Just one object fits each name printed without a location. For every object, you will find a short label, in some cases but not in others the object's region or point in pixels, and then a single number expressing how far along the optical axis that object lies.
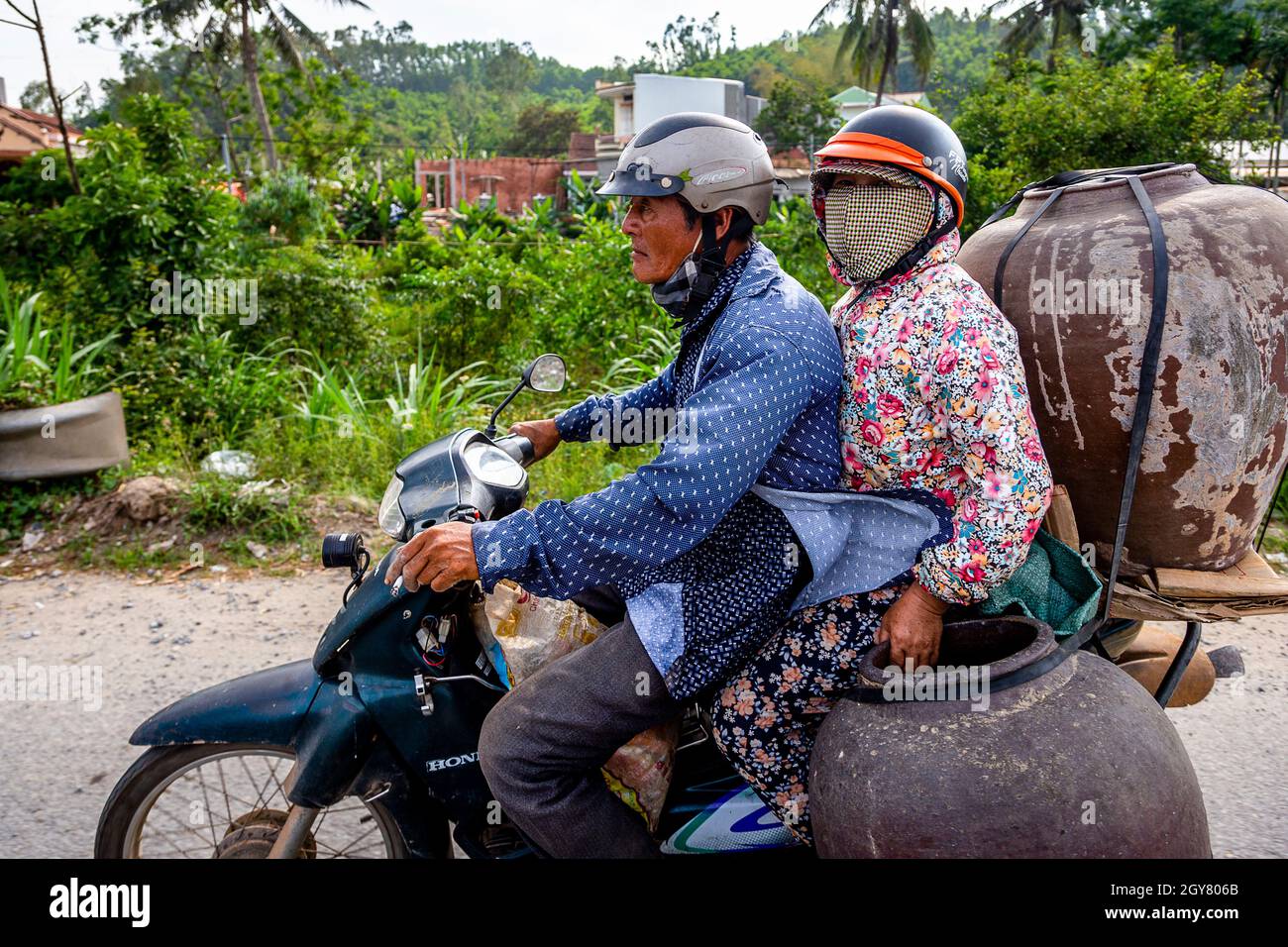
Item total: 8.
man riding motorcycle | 1.83
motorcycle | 2.15
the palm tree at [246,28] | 22.39
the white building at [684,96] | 32.78
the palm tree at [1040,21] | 35.78
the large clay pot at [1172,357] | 1.80
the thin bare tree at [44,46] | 6.87
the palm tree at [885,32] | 37.03
